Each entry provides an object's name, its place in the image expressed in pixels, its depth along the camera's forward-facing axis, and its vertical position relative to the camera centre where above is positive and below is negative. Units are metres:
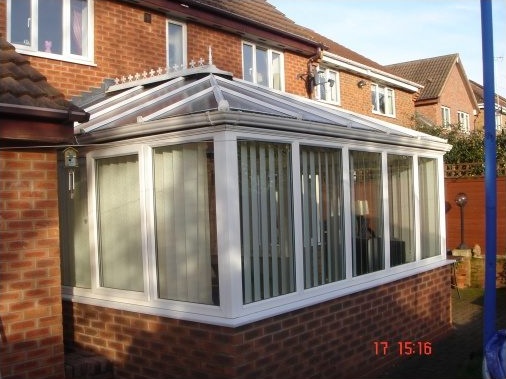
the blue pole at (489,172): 4.97 +0.11
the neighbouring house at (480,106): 32.12 +4.46
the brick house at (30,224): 5.26 -0.24
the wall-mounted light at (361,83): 17.55 +3.06
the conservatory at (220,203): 5.39 -0.11
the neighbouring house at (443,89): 28.00 +4.75
